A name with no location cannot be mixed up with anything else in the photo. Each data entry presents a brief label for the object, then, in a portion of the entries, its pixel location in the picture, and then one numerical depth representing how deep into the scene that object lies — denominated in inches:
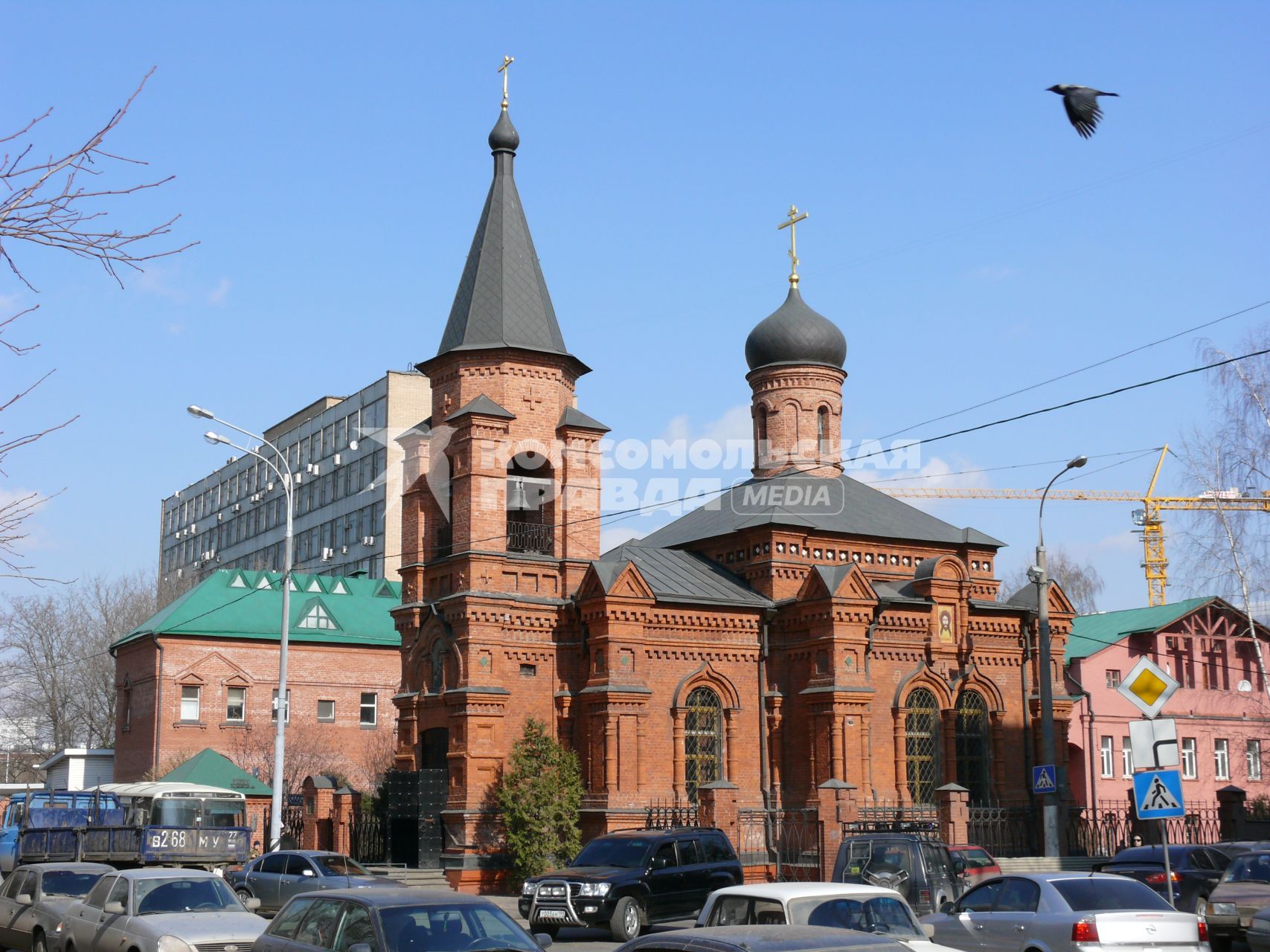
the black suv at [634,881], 780.0
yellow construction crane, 3356.3
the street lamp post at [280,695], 1007.6
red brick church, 1101.7
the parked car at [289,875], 866.1
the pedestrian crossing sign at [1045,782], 1024.2
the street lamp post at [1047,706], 1031.6
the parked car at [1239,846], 759.4
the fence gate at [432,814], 1080.2
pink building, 1829.5
